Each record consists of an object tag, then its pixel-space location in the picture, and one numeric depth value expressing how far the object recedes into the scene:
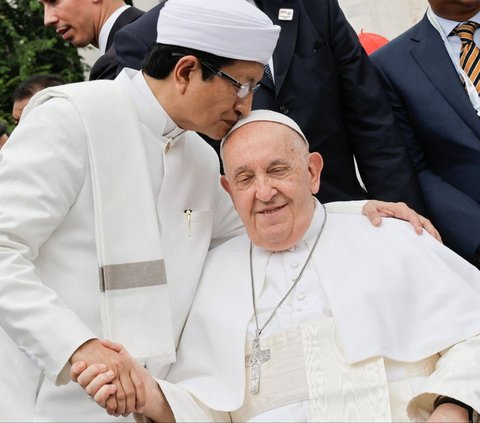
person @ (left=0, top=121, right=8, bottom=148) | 7.96
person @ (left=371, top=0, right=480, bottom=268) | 5.11
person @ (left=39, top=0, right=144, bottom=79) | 6.28
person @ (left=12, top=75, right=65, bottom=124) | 7.80
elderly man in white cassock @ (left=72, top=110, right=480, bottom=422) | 4.05
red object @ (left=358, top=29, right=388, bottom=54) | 7.26
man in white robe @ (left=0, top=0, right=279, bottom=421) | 3.84
